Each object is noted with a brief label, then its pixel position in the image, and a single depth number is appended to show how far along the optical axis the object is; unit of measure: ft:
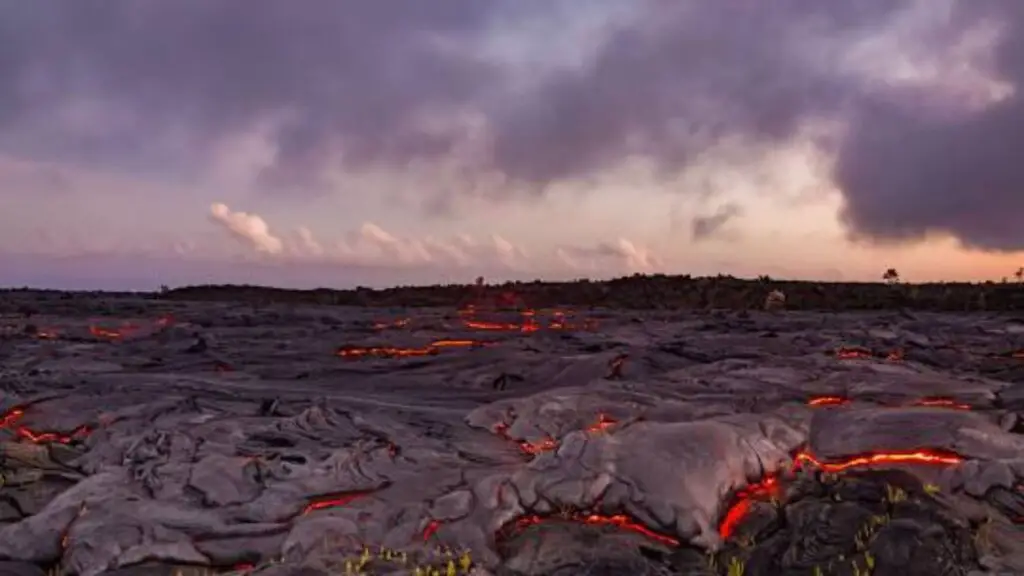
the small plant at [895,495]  27.27
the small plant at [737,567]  25.43
